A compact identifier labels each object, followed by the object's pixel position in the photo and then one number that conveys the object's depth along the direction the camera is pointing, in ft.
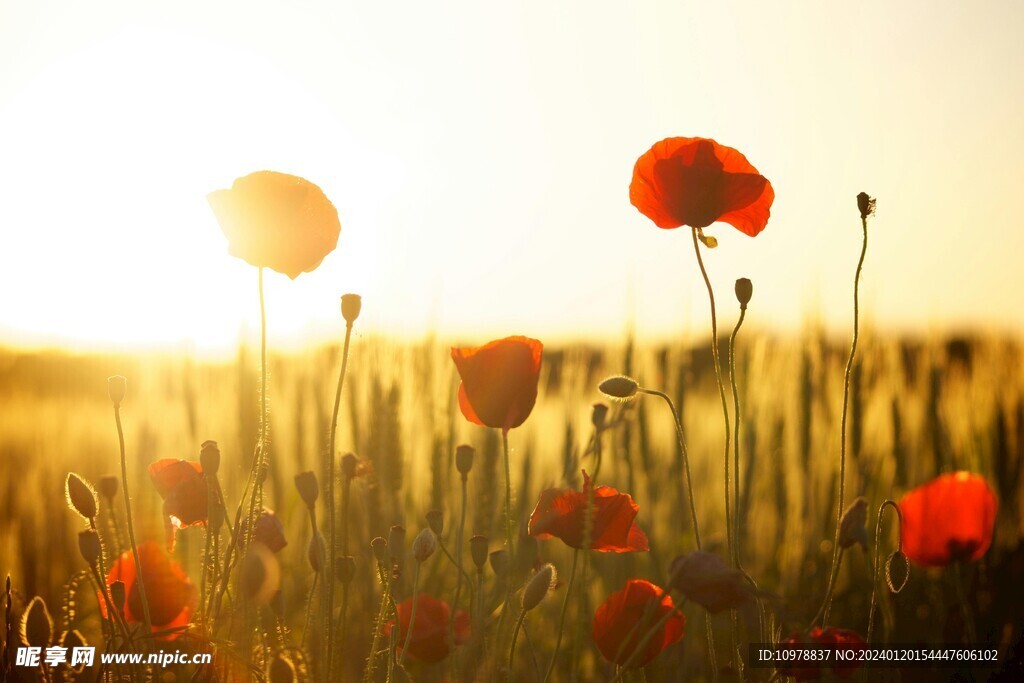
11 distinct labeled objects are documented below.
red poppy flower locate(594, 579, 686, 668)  3.95
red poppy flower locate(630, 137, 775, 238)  4.38
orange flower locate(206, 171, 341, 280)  4.05
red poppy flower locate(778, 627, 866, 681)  3.71
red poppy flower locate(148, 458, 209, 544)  4.13
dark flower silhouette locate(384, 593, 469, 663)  4.28
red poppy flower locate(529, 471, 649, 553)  4.03
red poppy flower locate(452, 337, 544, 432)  4.11
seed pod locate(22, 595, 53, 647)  3.83
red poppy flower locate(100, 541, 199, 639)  4.32
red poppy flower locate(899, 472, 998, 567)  5.13
